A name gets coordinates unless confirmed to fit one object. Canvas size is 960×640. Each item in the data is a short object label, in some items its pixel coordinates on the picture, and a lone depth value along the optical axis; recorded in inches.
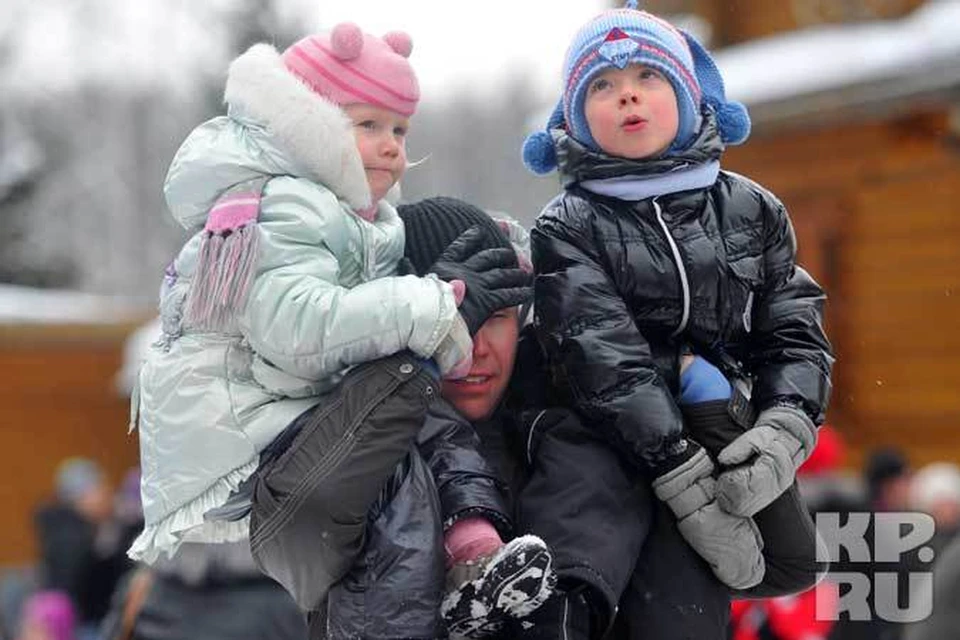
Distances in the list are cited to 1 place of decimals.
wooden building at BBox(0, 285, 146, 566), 1689.2
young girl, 226.2
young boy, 237.3
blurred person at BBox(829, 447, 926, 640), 437.4
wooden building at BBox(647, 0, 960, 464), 914.7
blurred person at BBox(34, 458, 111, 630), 941.2
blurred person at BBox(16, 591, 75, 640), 683.4
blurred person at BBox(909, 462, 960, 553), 574.9
